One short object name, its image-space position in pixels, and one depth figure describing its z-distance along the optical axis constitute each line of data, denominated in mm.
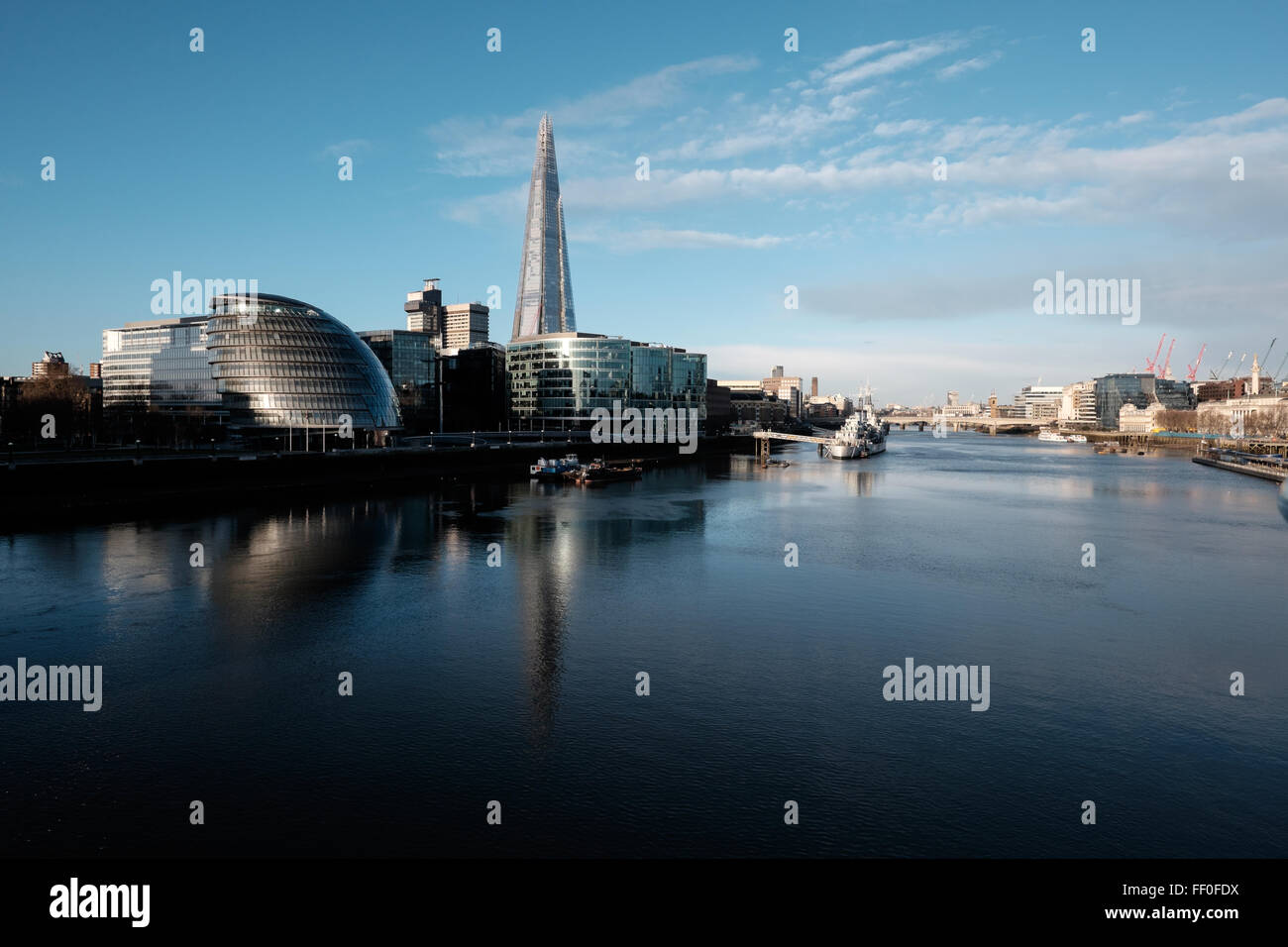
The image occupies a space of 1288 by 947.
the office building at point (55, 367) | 102312
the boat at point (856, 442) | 131750
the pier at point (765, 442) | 121475
